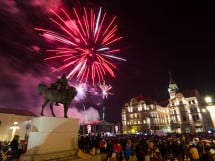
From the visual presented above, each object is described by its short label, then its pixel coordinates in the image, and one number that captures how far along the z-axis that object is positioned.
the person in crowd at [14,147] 11.29
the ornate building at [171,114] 66.88
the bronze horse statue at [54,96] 11.05
